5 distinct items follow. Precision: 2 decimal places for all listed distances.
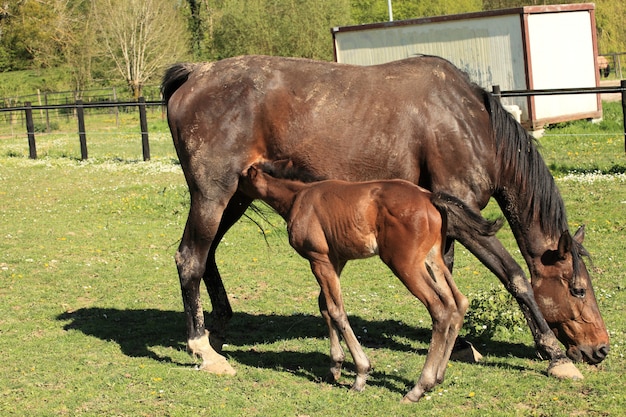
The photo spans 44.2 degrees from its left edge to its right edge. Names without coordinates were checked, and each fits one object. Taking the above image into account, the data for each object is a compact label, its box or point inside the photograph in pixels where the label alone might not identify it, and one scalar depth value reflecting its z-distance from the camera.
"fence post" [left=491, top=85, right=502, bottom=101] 15.84
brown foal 5.11
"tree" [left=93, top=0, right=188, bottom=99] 35.12
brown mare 5.79
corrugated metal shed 20.50
